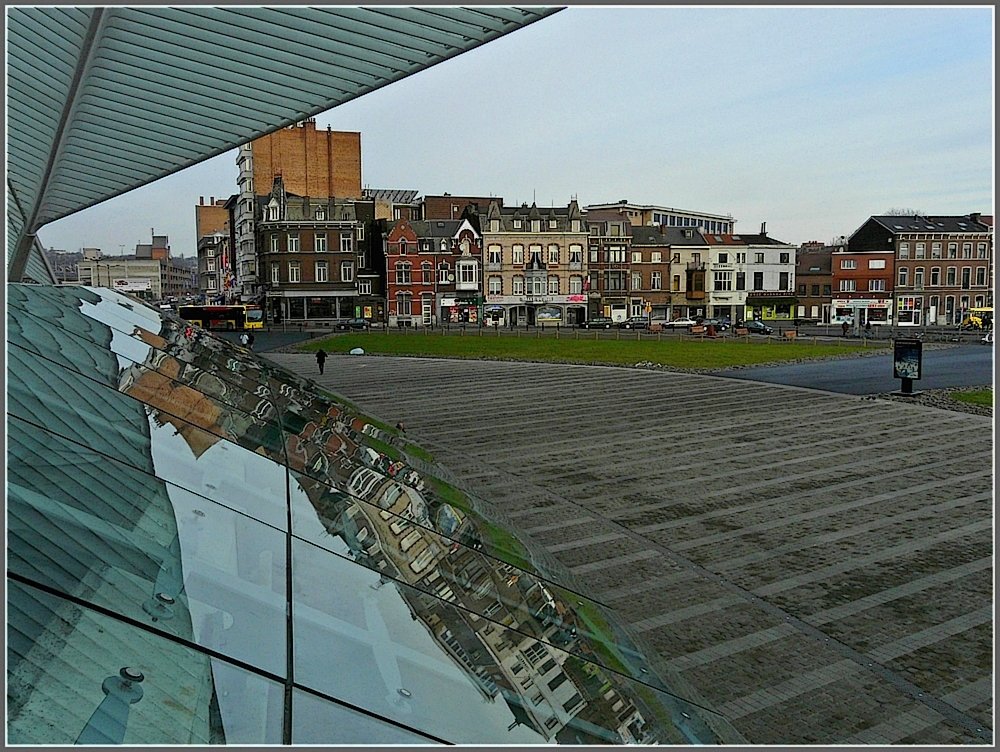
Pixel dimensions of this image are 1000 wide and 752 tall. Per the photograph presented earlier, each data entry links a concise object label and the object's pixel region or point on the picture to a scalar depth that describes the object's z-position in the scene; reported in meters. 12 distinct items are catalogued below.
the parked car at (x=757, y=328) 55.91
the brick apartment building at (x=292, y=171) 75.56
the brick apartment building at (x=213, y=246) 97.56
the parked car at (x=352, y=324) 62.88
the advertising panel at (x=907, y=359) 25.23
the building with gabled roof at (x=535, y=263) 70.88
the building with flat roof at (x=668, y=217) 94.79
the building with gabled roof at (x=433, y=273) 69.81
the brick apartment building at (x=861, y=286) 71.50
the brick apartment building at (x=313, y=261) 69.88
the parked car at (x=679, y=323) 64.62
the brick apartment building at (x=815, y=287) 76.62
